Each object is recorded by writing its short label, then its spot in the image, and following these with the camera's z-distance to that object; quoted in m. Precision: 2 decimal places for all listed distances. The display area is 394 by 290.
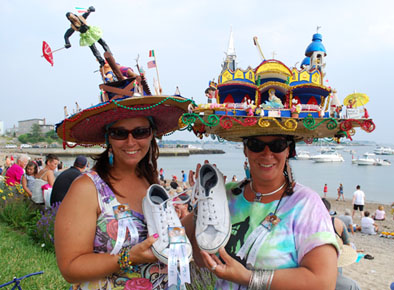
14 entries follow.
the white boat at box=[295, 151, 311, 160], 77.19
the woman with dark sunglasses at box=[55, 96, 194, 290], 1.79
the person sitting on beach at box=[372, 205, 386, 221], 15.16
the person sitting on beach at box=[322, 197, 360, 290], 3.31
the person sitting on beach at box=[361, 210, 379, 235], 12.90
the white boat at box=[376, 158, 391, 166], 61.50
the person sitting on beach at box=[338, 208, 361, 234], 9.21
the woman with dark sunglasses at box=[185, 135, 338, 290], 1.60
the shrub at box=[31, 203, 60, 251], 5.48
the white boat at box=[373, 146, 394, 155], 114.68
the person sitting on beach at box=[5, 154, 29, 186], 8.91
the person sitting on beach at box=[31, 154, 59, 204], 7.05
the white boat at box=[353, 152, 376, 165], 61.97
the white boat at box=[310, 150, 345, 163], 67.31
